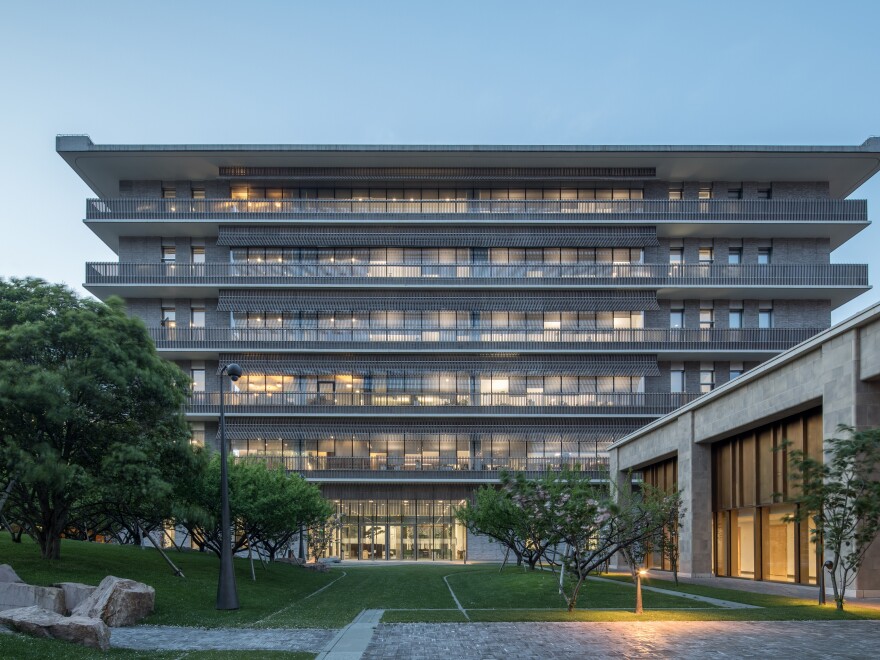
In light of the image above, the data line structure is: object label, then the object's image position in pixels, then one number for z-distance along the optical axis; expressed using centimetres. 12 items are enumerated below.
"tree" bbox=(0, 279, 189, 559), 2259
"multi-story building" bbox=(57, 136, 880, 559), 5769
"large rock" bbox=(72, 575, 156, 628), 1772
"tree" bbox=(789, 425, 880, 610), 2008
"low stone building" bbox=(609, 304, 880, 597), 2280
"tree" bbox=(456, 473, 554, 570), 2298
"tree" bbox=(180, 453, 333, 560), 3006
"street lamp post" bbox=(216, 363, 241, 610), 2155
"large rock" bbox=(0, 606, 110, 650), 1416
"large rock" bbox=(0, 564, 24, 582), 1816
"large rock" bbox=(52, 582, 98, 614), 1825
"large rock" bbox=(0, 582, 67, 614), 1703
